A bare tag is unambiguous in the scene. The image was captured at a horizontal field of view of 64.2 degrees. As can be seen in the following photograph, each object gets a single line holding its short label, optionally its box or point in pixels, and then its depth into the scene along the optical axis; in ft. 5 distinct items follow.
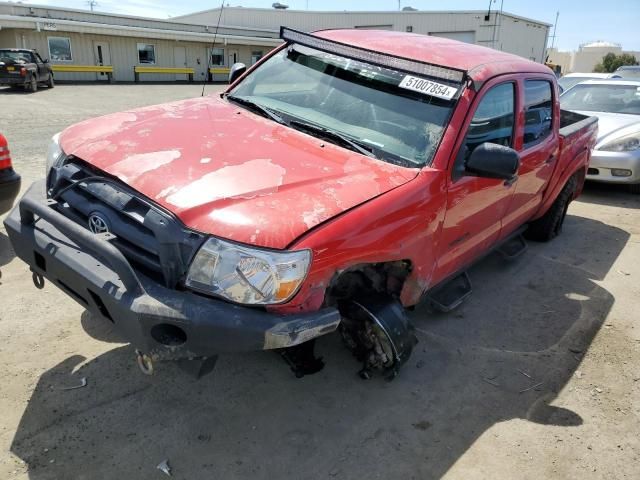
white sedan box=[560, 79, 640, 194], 24.53
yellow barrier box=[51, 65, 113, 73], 86.28
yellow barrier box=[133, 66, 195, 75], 98.68
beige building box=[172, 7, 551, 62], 135.74
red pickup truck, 7.20
